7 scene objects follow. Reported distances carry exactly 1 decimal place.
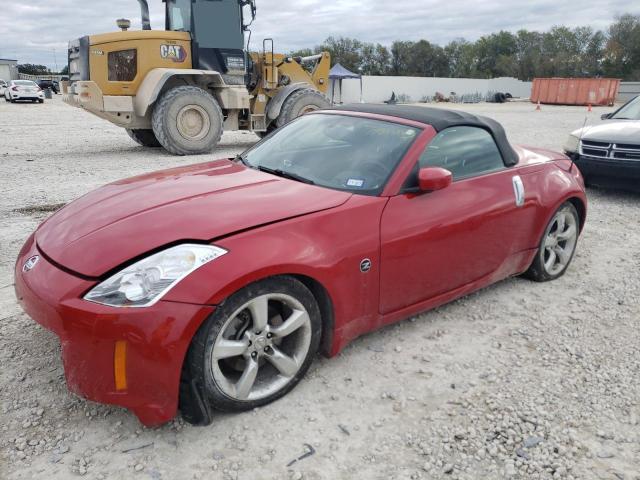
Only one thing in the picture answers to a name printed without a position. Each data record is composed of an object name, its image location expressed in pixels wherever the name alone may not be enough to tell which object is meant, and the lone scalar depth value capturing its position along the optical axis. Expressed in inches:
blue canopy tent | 1397.6
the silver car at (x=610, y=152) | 254.1
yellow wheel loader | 366.6
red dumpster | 1462.8
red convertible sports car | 82.7
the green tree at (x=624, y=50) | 2551.7
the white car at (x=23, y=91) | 1197.1
